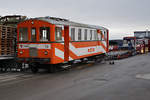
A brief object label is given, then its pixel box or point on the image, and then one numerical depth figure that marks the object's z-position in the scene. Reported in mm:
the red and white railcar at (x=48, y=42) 14477
